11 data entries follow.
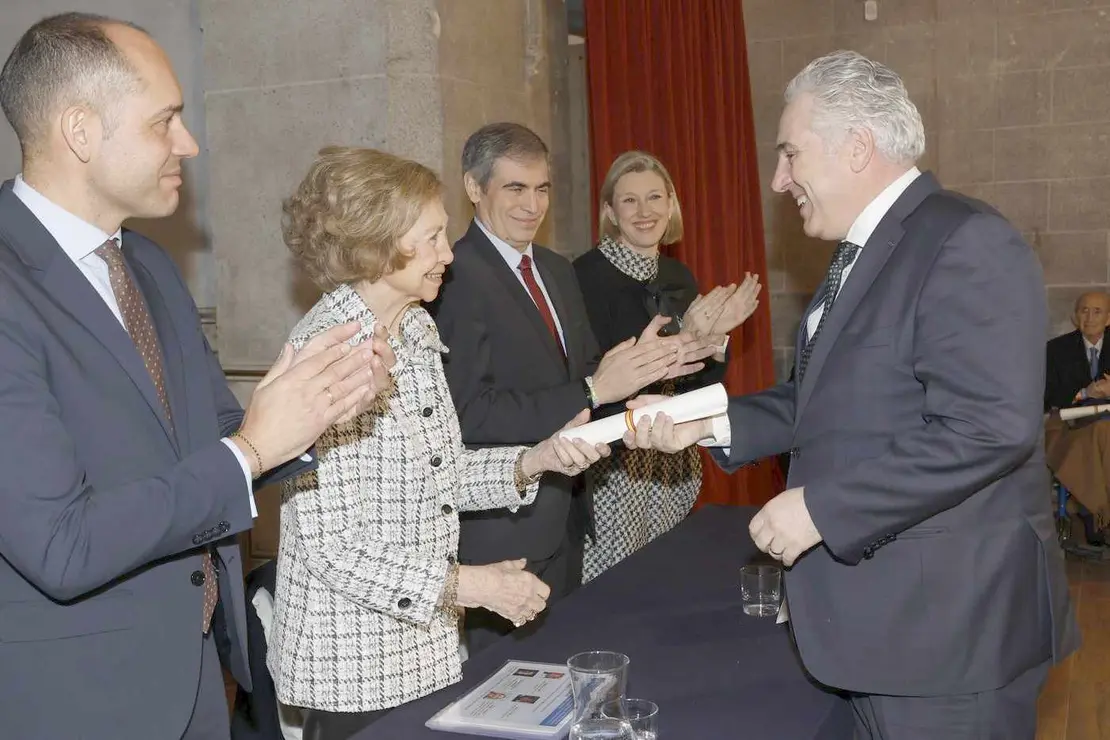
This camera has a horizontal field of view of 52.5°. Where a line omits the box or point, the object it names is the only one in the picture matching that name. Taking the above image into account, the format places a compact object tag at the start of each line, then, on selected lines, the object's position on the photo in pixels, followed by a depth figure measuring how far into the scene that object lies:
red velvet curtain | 5.13
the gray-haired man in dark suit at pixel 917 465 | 1.84
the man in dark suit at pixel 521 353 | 2.90
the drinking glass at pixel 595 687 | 1.72
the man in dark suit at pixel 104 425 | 1.51
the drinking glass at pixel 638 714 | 1.69
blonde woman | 3.56
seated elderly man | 6.42
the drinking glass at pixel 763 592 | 2.36
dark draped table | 1.84
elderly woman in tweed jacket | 2.04
